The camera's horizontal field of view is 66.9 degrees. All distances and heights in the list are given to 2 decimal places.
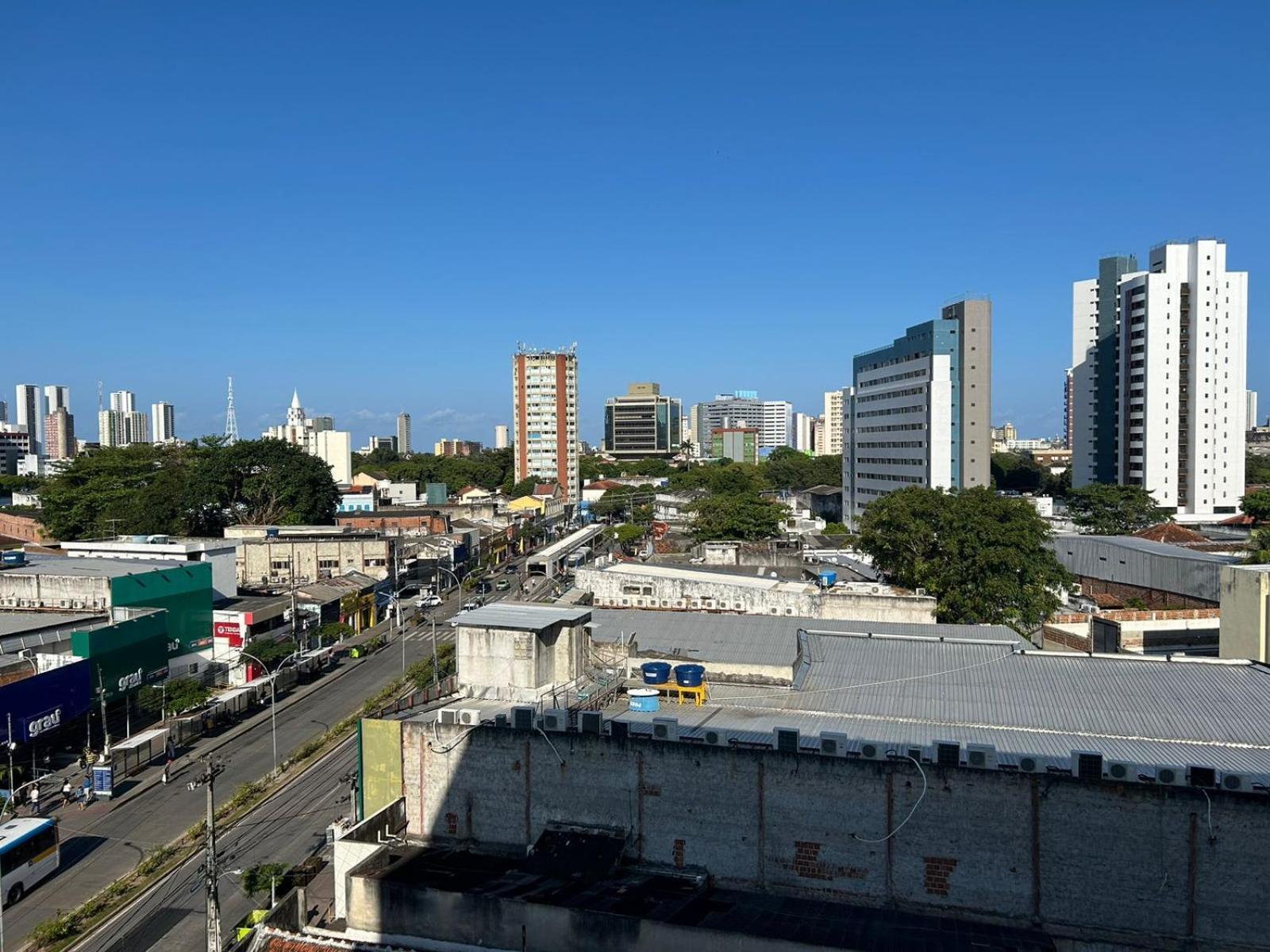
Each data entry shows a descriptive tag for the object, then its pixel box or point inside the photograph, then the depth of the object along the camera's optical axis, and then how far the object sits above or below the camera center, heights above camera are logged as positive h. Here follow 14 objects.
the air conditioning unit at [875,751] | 18.61 -5.82
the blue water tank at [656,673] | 25.17 -5.77
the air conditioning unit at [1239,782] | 16.64 -5.76
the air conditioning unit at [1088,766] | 17.28 -5.68
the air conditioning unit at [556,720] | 20.94 -5.85
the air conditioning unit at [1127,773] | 17.17 -5.81
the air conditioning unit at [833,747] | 19.05 -5.91
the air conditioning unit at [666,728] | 20.00 -5.78
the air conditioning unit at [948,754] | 18.00 -5.67
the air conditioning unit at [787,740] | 19.20 -5.78
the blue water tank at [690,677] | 24.62 -5.74
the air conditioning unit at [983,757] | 17.97 -5.72
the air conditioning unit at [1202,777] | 16.86 -5.72
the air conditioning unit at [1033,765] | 17.66 -5.78
